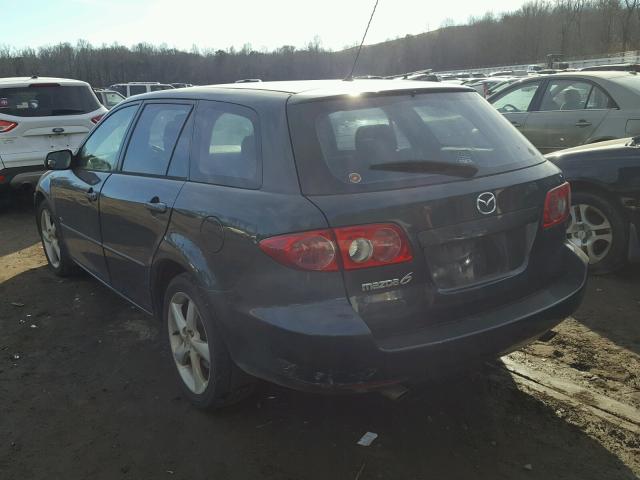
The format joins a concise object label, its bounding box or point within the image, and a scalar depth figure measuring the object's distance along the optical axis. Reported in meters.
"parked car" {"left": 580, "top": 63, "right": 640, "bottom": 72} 10.01
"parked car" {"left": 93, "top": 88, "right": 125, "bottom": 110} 19.68
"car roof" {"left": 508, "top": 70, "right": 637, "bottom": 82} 7.29
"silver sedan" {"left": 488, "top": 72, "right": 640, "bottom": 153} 6.96
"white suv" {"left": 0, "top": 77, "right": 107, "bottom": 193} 7.86
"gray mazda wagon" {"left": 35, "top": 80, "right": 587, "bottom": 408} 2.38
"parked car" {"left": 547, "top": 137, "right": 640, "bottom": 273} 4.67
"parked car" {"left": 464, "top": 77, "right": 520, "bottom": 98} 17.32
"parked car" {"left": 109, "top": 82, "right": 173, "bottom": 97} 27.52
